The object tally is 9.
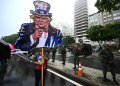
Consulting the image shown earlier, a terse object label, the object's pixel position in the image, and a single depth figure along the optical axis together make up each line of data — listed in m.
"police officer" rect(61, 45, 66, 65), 7.06
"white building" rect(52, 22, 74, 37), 112.71
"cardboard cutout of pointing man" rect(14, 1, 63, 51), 2.22
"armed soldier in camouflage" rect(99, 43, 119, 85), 3.45
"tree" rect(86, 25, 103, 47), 15.24
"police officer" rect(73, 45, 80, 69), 5.56
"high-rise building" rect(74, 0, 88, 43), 66.89
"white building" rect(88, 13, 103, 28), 53.61
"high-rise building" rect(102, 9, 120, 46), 42.33
